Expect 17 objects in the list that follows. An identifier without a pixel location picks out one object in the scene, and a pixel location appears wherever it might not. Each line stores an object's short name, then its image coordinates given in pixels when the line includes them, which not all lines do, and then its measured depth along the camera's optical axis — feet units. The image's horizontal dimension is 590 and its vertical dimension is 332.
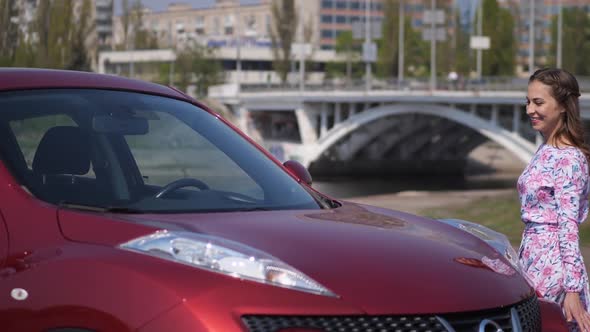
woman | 16.03
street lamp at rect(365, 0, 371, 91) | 258.39
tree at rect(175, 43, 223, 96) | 315.58
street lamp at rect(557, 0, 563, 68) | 235.40
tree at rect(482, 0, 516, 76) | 278.26
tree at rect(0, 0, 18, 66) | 75.72
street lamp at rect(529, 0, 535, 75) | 228.84
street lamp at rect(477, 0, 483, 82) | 261.65
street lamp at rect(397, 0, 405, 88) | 282.15
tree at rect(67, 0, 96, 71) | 156.56
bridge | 207.57
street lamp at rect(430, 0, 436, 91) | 242.91
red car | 11.43
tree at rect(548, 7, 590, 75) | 262.88
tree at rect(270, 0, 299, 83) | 324.19
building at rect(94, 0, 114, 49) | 355.56
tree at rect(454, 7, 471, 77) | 294.66
